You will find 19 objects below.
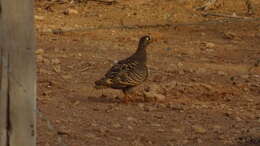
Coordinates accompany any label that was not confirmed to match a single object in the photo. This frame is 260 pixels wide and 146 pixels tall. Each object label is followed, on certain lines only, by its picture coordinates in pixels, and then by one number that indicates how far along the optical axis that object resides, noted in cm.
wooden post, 725
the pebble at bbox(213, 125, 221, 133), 1372
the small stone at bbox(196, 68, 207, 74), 1930
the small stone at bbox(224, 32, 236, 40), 2434
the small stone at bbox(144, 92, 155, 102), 1605
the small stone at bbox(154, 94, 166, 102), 1600
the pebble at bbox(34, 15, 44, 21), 2689
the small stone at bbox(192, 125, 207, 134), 1359
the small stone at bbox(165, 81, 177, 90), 1733
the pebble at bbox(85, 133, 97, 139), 1295
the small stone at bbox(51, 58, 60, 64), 2005
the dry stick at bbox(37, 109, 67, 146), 1211
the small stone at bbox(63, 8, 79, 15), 2811
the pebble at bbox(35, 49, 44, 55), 2114
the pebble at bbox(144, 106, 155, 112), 1525
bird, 1590
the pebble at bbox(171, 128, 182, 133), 1362
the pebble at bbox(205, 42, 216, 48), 2300
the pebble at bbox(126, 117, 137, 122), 1434
